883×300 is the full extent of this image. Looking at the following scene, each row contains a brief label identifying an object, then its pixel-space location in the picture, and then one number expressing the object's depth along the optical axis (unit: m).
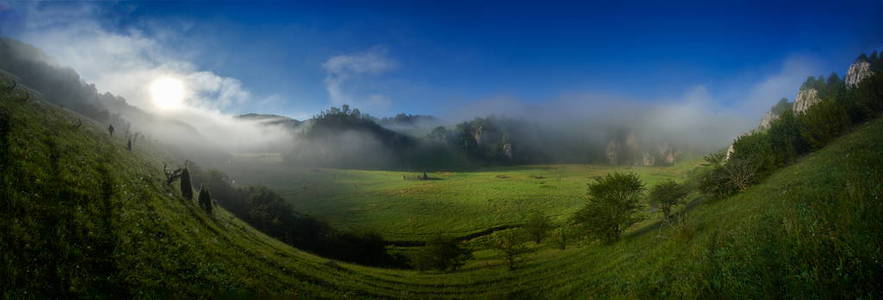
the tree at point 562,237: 65.12
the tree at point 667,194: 54.69
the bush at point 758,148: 47.00
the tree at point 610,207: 46.47
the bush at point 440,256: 61.71
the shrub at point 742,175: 42.47
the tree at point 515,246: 53.72
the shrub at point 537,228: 75.19
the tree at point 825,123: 61.00
